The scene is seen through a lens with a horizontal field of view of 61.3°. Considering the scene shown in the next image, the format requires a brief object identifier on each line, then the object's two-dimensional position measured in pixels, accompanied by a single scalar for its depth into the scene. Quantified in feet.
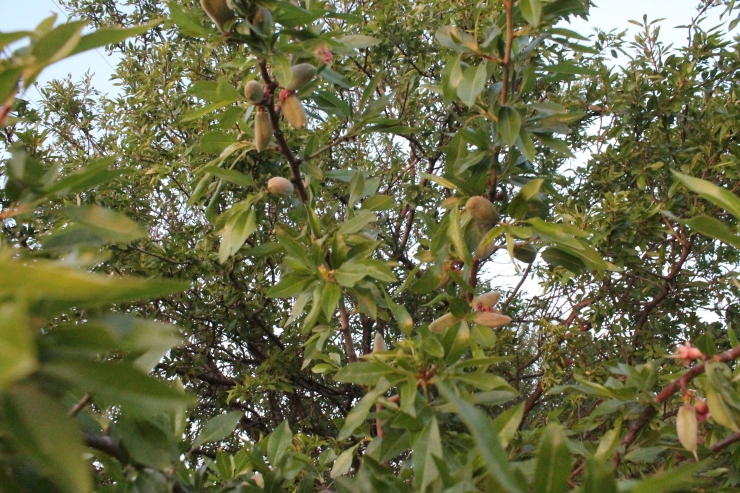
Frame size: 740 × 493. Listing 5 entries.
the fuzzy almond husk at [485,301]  4.53
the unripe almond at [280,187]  4.82
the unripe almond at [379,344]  4.33
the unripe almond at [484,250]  4.28
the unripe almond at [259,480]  3.71
